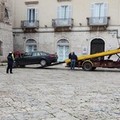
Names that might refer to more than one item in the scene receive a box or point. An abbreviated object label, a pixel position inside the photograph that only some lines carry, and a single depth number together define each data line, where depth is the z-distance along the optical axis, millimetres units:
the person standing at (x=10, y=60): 10741
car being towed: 14530
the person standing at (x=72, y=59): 13037
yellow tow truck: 12908
